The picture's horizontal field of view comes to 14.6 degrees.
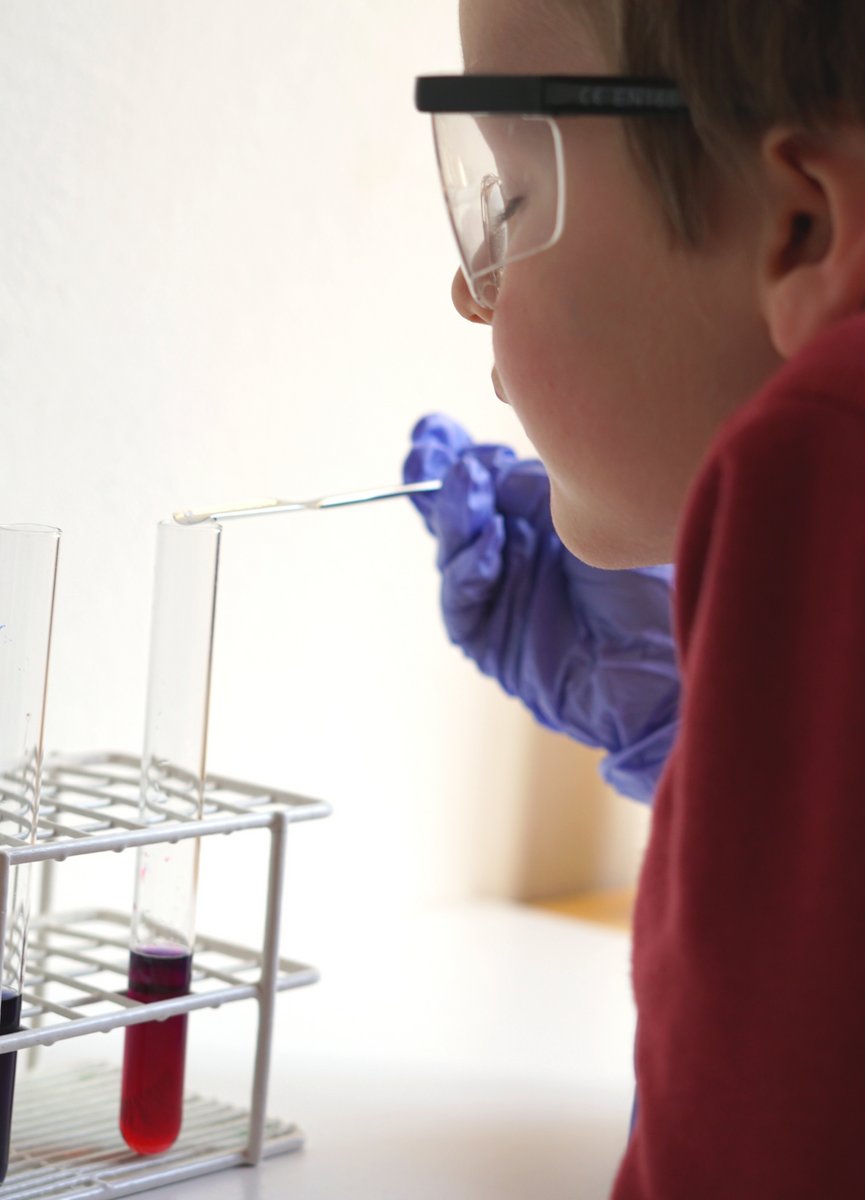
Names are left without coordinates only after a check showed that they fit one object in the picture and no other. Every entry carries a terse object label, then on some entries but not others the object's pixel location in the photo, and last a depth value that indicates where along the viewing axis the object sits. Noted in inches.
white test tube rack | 32.6
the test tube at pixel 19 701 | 32.3
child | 24.3
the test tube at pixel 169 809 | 33.5
